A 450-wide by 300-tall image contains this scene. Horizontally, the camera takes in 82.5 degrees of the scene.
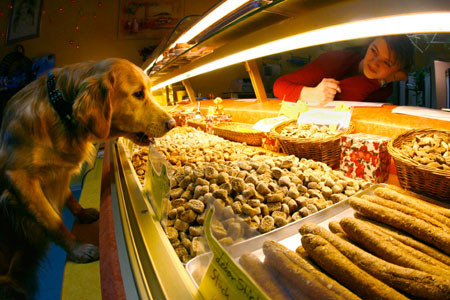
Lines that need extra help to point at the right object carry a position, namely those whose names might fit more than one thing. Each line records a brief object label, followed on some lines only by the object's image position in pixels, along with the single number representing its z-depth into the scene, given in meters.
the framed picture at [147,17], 8.34
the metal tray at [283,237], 0.56
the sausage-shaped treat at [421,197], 0.97
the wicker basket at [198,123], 2.90
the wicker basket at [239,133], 2.08
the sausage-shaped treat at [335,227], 0.80
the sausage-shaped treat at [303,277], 0.44
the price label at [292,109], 1.91
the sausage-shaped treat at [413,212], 0.74
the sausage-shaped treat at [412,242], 0.65
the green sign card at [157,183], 0.85
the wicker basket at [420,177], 0.94
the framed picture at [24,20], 7.64
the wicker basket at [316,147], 1.45
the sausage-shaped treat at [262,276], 0.43
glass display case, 0.64
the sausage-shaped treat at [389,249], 0.58
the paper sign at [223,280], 0.41
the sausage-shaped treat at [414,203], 0.81
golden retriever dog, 1.13
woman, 2.45
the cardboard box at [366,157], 1.23
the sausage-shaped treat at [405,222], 0.67
